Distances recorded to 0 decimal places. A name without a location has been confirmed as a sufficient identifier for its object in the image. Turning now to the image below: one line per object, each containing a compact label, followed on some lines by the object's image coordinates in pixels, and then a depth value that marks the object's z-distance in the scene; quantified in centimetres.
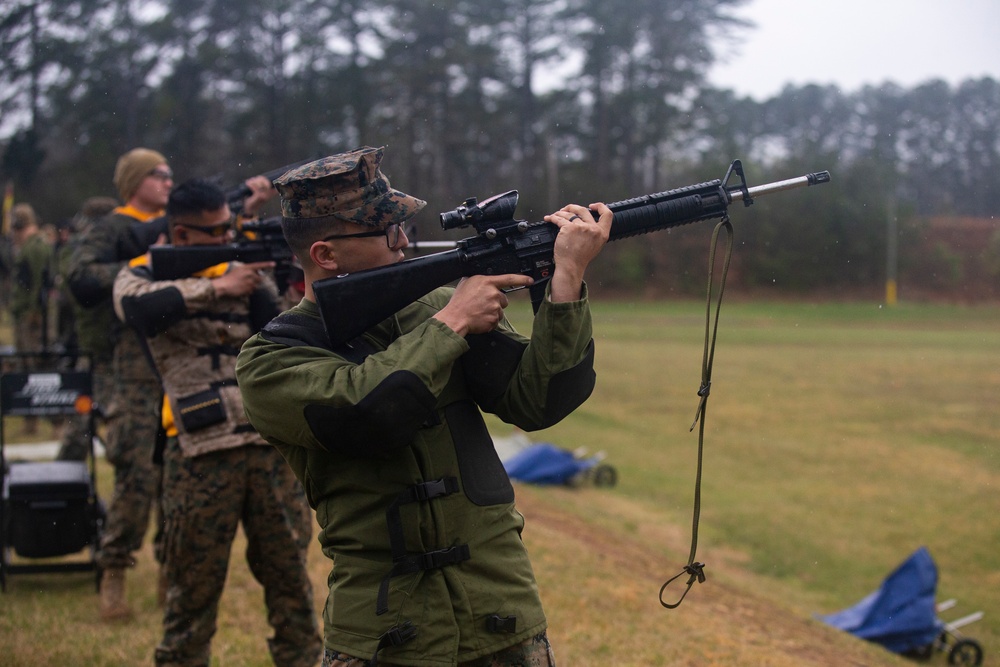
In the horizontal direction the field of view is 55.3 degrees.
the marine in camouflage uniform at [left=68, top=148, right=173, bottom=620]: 577
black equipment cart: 623
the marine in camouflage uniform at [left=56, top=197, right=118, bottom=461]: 723
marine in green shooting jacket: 235
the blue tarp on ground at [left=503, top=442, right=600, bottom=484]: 1140
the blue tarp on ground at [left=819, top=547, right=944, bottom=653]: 753
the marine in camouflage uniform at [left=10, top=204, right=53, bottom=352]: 1186
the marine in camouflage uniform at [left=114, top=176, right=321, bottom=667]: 405
